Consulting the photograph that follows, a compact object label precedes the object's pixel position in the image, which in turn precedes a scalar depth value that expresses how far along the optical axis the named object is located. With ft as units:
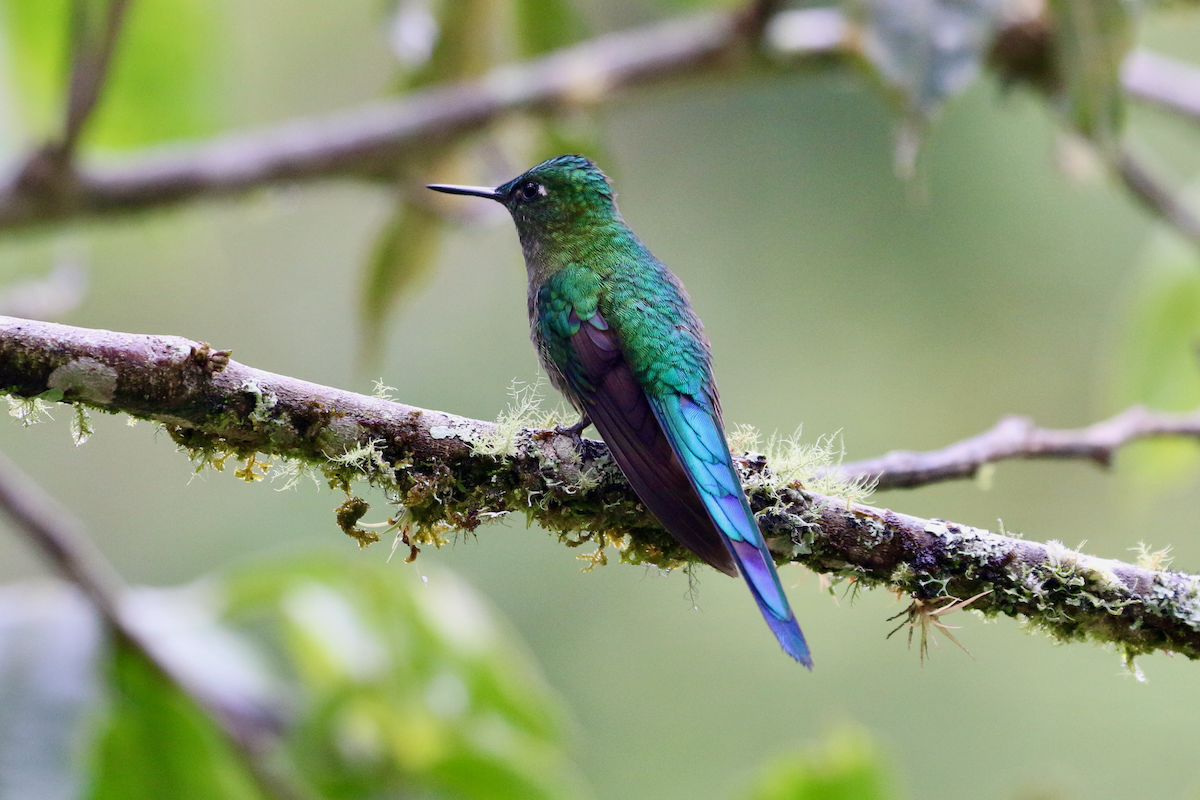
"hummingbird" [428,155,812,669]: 13.52
